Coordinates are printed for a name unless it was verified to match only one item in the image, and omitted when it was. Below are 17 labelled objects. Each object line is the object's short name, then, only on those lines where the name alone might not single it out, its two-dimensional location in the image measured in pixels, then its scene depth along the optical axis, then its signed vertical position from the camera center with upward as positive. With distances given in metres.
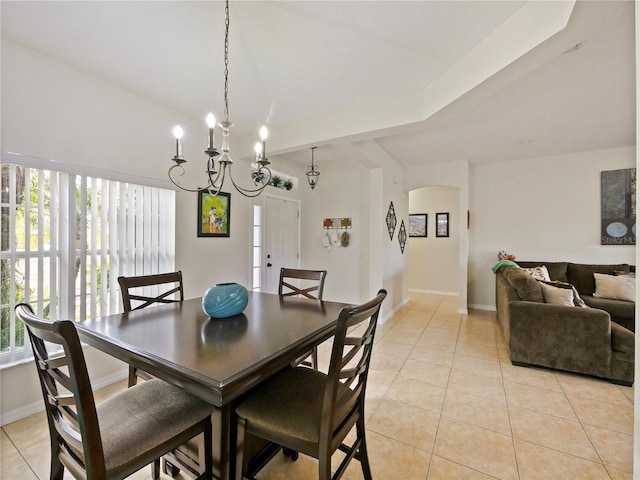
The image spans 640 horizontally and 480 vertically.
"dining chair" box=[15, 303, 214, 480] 0.91 -0.75
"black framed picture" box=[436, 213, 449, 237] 6.19 +0.36
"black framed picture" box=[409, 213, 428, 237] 6.44 +0.38
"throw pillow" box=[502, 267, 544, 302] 2.88 -0.49
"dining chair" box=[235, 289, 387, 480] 1.10 -0.76
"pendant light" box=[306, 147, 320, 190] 4.99 +1.14
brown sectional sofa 2.47 -0.90
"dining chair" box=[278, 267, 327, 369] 2.26 -0.33
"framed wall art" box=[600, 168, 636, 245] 4.05 +0.52
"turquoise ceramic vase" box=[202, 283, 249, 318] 1.62 -0.37
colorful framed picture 3.21 +0.30
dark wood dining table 1.01 -0.48
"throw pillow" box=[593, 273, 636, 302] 3.45 -0.59
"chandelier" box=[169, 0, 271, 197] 1.56 +0.60
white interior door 4.33 +0.04
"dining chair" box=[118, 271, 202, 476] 1.32 -0.56
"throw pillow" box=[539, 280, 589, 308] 2.93 -0.52
